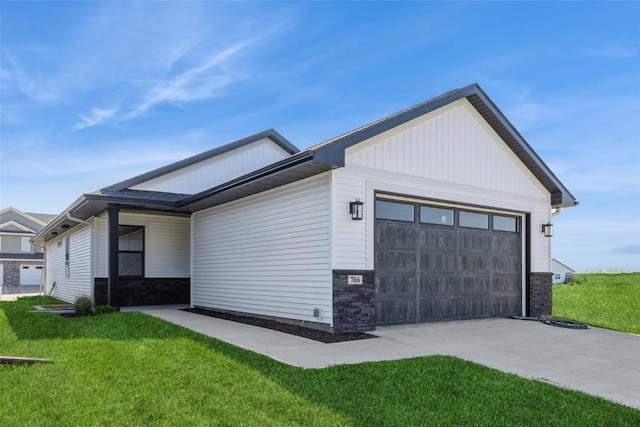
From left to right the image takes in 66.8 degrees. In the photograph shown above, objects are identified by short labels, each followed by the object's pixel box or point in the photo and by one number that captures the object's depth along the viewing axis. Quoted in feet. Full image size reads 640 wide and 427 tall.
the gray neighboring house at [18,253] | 116.88
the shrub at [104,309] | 40.91
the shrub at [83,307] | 40.43
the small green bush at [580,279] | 98.71
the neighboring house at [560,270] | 162.81
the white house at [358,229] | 29.50
